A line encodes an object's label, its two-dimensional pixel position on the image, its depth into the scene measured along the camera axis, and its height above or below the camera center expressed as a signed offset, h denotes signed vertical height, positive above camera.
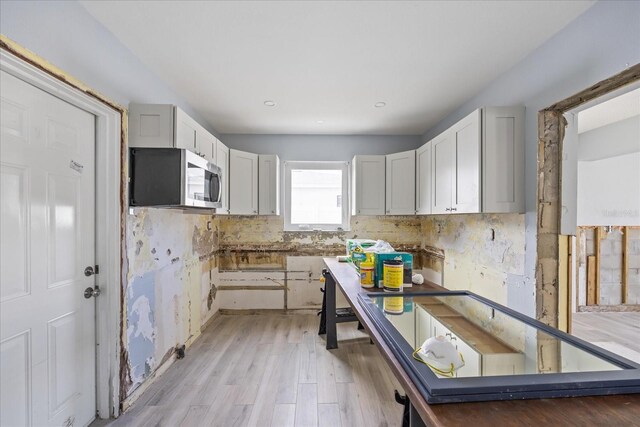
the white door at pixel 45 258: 1.36 -0.25
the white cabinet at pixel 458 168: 2.20 +0.38
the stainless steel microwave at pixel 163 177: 1.97 +0.23
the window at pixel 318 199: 4.12 +0.18
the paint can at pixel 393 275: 1.99 -0.43
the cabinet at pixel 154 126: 2.06 +0.61
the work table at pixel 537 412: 0.69 -0.49
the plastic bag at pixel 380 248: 2.67 -0.33
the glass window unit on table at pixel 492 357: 0.78 -0.48
